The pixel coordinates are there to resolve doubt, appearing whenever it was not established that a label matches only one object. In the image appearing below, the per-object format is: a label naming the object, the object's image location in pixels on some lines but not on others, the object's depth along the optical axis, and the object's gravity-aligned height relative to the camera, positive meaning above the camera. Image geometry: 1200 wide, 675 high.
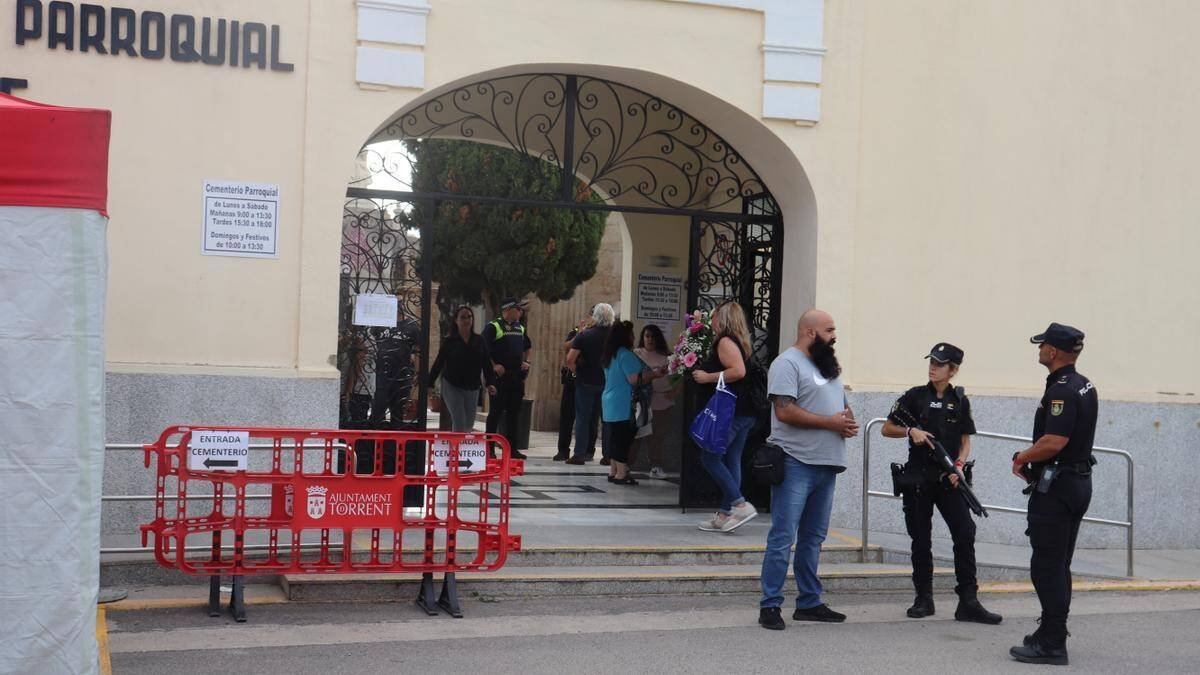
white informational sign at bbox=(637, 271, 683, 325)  13.93 +0.37
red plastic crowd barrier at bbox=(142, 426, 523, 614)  7.27 -1.02
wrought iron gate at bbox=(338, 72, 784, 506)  9.91 +0.94
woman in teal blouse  12.75 -0.60
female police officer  7.89 -0.73
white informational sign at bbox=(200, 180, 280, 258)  9.06 +0.69
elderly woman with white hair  14.60 -0.49
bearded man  7.58 -0.61
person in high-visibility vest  14.61 -0.44
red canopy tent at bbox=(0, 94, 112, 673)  3.73 -0.19
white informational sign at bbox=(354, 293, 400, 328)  9.78 +0.10
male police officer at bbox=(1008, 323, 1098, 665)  6.96 -0.76
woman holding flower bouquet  9.77 -0.57
